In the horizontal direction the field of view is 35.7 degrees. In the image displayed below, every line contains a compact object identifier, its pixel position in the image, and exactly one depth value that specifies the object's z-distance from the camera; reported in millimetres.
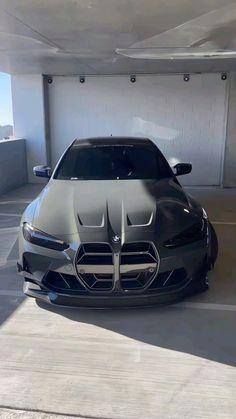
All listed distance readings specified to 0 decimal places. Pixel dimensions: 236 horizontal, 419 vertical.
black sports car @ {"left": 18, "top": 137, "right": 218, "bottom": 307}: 2674
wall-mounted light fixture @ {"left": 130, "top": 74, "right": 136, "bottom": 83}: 8531
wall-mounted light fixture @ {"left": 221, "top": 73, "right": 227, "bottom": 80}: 8184
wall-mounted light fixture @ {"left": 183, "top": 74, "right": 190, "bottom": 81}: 8334
